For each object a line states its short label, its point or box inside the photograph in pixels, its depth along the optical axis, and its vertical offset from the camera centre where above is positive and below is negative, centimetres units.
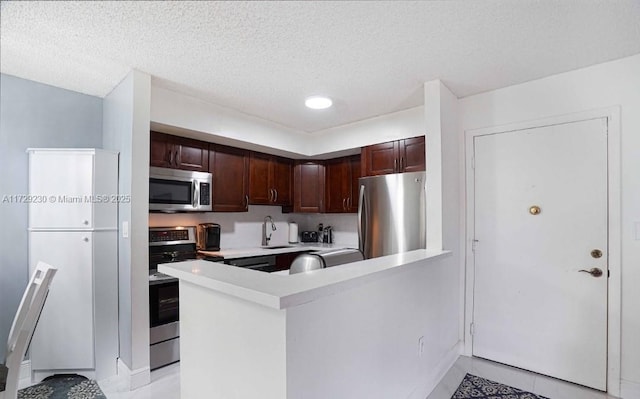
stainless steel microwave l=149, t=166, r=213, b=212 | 253 +7
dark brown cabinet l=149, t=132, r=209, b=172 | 257 +40
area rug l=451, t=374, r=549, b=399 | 191 -124
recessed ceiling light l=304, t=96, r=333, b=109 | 253 +81
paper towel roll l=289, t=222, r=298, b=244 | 396 -45
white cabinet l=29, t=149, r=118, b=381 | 200 -46
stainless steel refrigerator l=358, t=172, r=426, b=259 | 251 -14
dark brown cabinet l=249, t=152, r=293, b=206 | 335 +21
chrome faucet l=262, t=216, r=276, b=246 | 374 -40
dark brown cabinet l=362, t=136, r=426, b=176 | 274 +39
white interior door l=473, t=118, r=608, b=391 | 201 -37
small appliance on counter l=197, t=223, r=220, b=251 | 301 -38
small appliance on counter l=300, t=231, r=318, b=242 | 399 -49
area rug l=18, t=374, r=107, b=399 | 193 -124
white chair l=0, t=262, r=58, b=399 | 137 -59
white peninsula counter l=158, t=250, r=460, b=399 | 105 -54
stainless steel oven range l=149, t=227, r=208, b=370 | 227 -84
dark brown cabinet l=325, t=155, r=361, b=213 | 349 +16
